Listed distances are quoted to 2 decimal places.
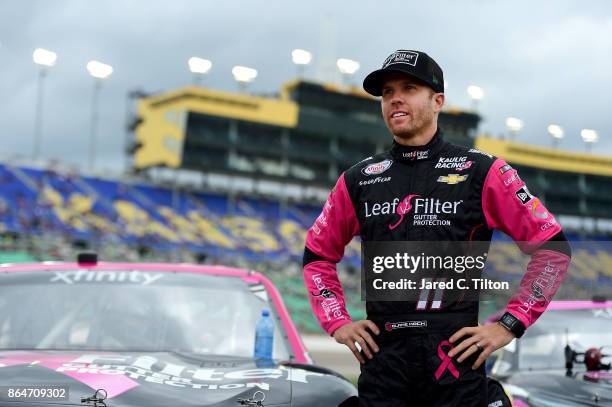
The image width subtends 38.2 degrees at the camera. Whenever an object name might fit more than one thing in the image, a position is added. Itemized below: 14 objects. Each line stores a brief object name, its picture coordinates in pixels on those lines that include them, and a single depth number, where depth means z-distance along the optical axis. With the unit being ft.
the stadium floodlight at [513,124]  187.52
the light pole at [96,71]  126.46
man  8.48
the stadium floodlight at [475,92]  175.60
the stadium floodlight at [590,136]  98.02
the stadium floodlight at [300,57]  161.99
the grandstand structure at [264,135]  149.28
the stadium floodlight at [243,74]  157.28
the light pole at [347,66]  172.12
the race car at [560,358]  14.30
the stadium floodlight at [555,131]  174.40
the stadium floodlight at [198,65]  151.02
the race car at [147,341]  9.21
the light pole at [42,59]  122.01
